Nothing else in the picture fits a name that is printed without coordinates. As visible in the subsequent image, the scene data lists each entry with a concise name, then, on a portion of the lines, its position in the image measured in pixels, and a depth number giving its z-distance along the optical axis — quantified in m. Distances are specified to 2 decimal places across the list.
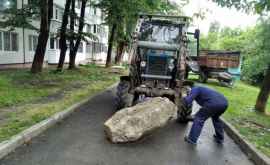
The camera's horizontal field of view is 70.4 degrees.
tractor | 5.61
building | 13.49
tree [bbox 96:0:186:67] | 11.88
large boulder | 4.01
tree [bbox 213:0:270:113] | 5.26
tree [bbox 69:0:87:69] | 13.44
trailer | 13.61
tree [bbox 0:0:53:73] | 10.68
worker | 4.18
